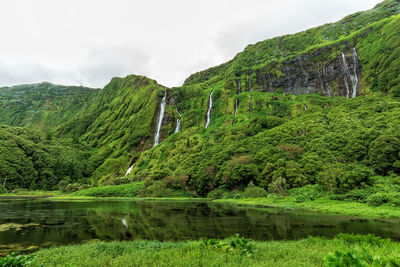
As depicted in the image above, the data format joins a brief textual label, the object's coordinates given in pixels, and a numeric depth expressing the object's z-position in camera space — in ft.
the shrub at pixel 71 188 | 341.82
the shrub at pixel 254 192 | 177.75
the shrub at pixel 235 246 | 43.43
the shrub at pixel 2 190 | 343.46
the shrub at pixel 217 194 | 220.60
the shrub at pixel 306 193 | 138.82
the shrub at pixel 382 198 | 101.80
